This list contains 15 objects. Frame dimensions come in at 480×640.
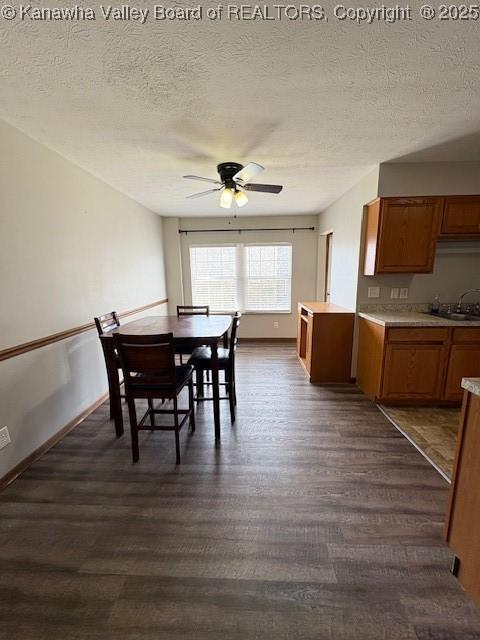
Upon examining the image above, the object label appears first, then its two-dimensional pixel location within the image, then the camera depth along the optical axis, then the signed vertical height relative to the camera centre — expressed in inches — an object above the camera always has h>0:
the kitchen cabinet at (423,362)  101.7 -35.4
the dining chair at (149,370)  74.4 -27.3
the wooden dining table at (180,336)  86.7 -20.7
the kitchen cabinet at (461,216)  106.1 +21.5
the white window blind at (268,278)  204.5 -3.8
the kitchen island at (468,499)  44.4 -39.4
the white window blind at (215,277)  207.3 -2.5
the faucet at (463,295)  118.7 -10.8
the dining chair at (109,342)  86.9 -21.5
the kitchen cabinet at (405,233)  107.5 +15.0
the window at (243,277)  205.3 -3.0
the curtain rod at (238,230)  198.8 +32.1
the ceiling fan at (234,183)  93.7 +31.9
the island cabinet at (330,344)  130.9 -35.3
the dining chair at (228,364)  101.5 -33.9
